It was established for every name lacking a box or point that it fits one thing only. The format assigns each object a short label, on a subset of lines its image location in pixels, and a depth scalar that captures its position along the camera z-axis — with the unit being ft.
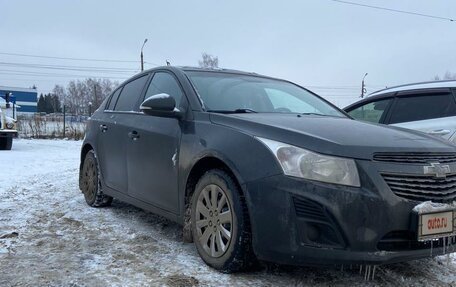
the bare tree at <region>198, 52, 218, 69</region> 195.93
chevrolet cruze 9.50
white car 18.30
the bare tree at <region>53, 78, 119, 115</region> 304.50
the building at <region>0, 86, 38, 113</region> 249.75
